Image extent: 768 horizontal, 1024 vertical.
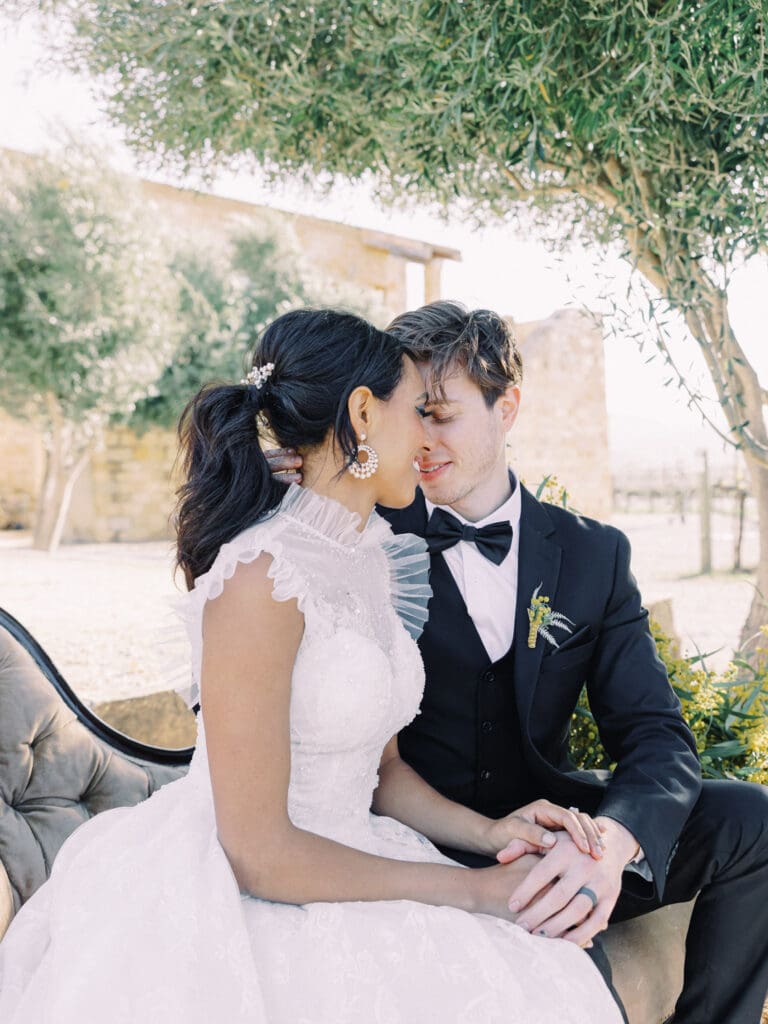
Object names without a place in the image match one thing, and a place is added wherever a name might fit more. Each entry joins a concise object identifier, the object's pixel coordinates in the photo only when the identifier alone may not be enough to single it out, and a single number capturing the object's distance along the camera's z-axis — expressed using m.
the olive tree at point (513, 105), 3.24
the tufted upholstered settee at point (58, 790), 2.32
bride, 1.64
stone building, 15.09
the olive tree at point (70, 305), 14.50
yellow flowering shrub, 3.17
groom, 2.21
